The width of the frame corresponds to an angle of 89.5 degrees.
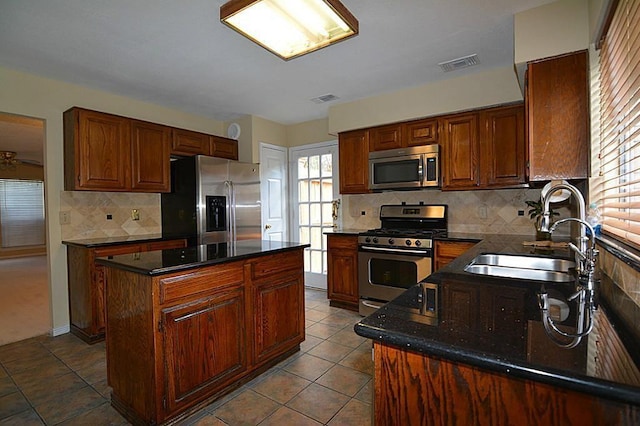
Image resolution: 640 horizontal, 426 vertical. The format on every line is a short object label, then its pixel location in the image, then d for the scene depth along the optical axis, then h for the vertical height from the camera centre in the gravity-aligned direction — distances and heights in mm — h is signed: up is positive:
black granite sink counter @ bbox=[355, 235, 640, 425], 619 -333
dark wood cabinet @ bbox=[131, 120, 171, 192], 3424 +601
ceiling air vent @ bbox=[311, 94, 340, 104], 3754 +1308
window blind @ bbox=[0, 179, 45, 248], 7816 +15
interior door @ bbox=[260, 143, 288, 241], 4582 +269
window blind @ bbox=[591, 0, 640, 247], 1231 +360
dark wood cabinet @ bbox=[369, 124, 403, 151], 3672 +817
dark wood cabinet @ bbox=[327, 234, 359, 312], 3721 -738
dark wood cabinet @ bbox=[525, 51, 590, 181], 2014 +561
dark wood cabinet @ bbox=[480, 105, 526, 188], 3000 +561
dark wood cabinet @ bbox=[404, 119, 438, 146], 3441 +815
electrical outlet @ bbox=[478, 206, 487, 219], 3441 -65
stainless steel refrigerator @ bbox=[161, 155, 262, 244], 3632 +109
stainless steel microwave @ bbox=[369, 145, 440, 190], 3406 +434
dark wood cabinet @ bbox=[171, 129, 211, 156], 3809 +833
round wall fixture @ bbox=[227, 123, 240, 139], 4574 +1135
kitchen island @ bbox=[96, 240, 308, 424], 1682 -677
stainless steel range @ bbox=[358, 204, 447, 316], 3228 -474
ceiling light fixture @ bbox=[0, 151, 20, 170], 6668 +1173
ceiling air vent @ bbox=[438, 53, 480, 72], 2834 +1300
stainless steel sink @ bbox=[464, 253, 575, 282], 1725 -346
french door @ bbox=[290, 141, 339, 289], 4586 +156
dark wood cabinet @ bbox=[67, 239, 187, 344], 2891 -697
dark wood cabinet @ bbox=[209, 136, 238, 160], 4227 +848
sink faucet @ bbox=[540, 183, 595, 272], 1329 -95
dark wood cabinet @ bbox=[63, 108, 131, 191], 3012 +602
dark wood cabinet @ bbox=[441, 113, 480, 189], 3225 +558
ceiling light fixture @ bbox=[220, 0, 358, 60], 1559 +979
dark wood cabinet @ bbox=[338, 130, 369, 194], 3895 +575
